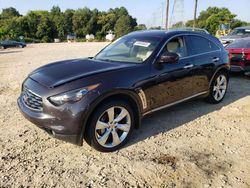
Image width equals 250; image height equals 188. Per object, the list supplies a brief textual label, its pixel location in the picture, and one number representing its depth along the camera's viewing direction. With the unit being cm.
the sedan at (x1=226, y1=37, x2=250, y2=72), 599
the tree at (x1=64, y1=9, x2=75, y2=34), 7147
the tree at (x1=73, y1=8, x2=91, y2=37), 7229
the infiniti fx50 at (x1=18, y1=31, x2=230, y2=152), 250
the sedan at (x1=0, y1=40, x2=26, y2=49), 2965
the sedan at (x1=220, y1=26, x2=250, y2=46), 1096
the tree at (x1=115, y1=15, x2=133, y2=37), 6165
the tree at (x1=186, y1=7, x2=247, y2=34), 4988
